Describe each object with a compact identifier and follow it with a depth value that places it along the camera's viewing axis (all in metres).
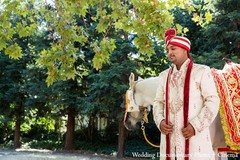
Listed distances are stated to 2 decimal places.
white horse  3.33
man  2.07
